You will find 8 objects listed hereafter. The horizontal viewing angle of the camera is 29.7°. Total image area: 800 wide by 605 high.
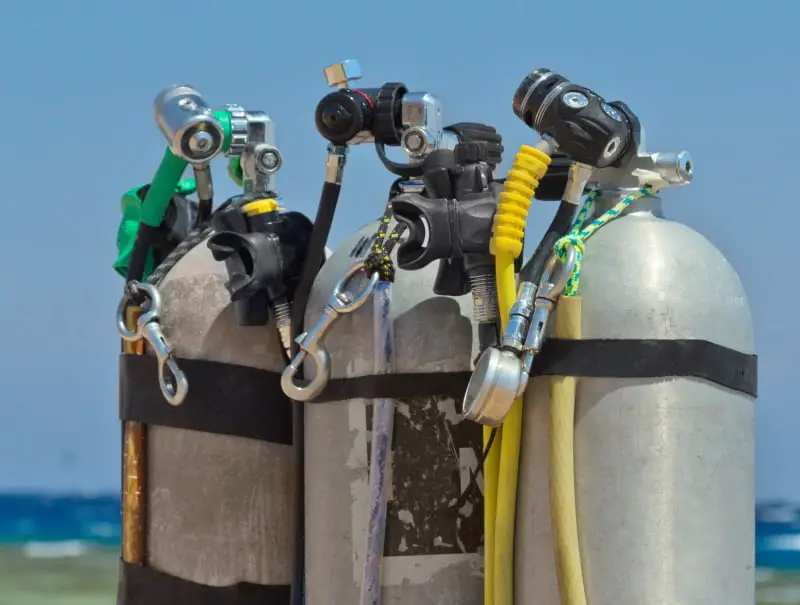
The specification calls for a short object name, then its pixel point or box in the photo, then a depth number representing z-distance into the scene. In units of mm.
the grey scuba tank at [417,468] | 2697
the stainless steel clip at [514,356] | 2393
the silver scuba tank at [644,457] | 2426
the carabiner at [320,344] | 2717
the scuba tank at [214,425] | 3102
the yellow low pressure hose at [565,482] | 2410
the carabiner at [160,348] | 3082
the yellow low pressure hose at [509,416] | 2500
